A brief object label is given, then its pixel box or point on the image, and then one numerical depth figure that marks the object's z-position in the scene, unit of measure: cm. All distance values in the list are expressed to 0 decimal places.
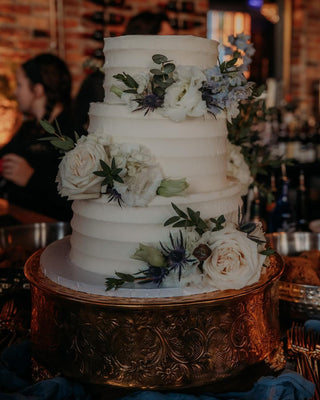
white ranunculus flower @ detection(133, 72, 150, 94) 124
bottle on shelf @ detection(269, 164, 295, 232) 240
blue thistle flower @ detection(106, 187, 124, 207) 121
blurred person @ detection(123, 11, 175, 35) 292
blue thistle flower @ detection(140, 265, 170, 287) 118
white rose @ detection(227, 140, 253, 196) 166
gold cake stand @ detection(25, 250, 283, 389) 112
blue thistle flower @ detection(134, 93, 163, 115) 123
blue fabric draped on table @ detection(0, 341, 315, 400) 112
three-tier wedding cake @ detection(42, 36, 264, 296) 119
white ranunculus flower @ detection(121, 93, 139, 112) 125
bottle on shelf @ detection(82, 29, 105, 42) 505
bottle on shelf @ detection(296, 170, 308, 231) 243
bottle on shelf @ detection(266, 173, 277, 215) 236
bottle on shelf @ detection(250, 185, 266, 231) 229
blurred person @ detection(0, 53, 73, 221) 288
